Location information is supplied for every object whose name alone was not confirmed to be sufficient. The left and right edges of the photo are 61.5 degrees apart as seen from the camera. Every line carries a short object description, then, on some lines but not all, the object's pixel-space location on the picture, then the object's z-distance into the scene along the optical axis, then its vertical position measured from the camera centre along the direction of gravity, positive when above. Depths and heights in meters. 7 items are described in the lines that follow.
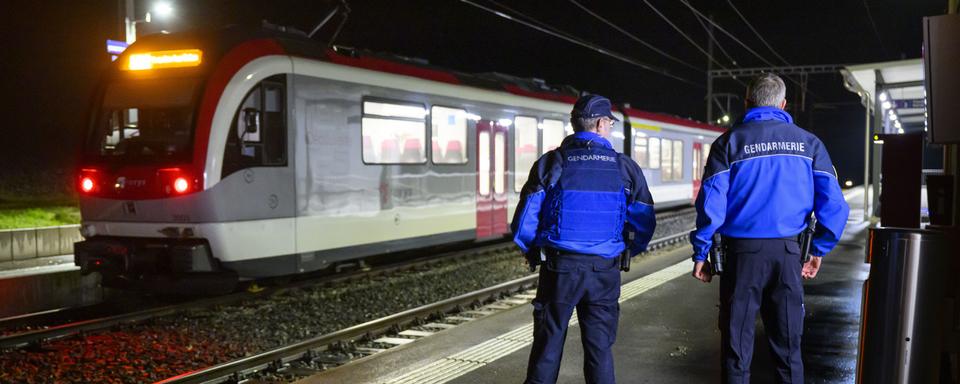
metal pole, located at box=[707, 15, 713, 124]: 28.08 +2.77
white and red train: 8.25 +0.01
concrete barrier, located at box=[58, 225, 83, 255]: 12.55 -1.21
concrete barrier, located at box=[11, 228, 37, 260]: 11.83 -1.24
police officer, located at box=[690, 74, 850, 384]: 3.88 -0.32
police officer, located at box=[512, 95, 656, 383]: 4.02 -0.38
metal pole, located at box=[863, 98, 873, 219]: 18.48 -0.58
